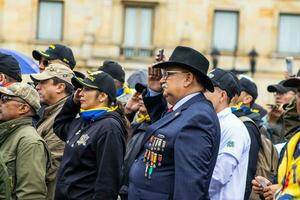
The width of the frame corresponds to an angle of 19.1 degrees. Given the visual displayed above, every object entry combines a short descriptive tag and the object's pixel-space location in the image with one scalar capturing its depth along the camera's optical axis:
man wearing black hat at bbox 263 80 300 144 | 10.94
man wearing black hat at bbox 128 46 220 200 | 6.40
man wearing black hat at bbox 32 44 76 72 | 10.00
